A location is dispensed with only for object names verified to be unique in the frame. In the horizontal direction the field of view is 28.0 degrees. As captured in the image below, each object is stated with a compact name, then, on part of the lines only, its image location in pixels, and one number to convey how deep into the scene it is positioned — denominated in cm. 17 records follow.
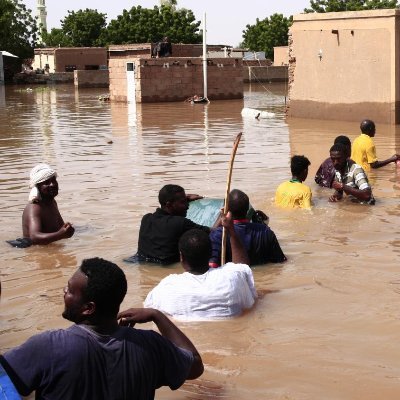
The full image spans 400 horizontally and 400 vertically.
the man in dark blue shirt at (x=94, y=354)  311
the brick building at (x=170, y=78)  3153
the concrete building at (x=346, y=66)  1920
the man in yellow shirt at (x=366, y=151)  1188
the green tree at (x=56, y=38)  7271
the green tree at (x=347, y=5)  5562
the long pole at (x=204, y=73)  3076
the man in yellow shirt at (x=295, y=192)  920
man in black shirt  705
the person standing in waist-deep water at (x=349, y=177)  962
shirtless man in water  782
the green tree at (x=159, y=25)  6134
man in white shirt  548
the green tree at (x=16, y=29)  5866
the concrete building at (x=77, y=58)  5697
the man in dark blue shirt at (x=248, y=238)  664
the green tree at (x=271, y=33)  6719
